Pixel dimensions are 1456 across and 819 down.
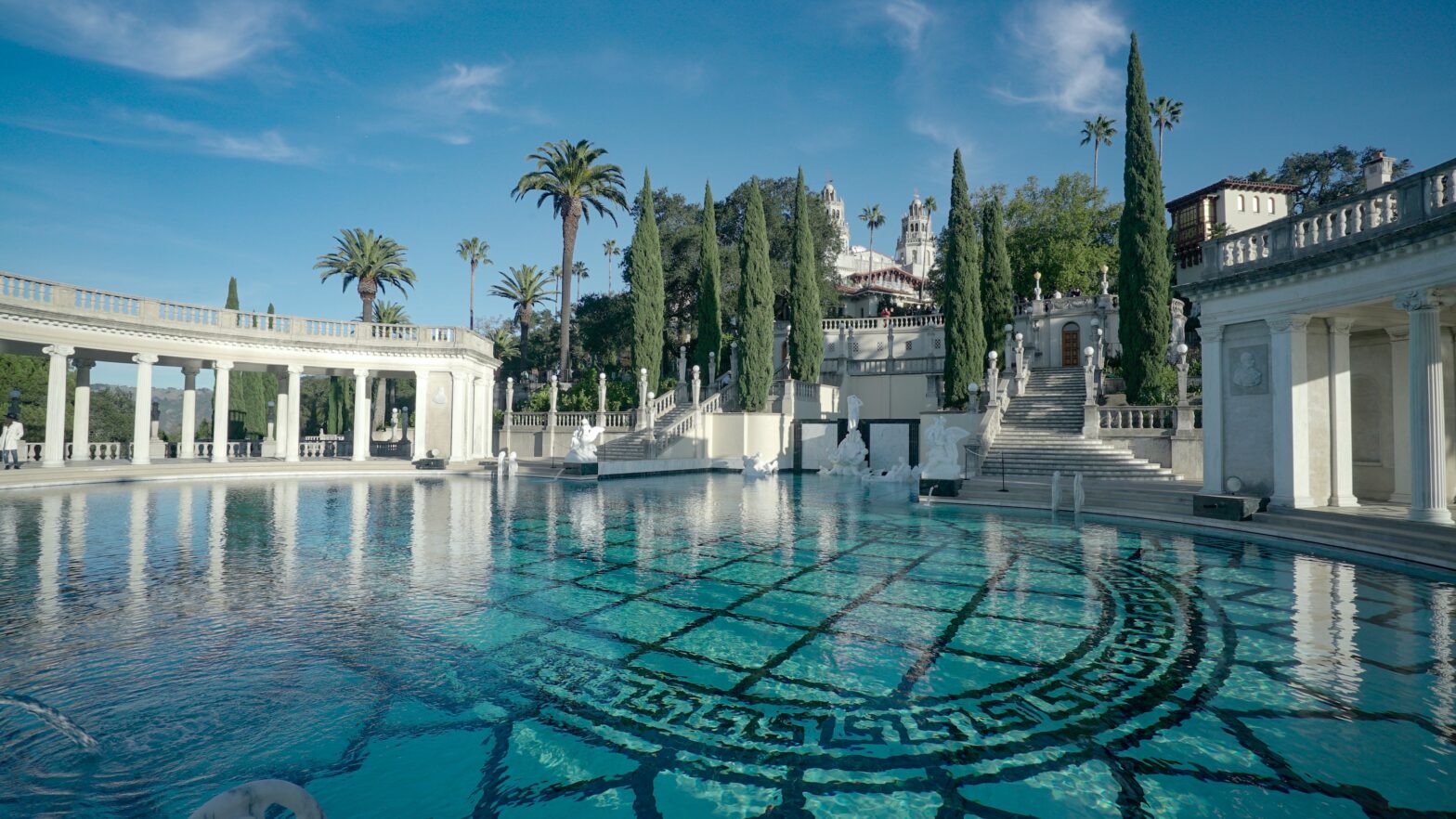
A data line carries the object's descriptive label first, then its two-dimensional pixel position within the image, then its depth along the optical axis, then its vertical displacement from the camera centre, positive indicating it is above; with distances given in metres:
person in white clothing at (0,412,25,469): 23.42 -0.66
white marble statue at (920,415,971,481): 19.52 -0.66
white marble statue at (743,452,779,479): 29.44 -1.66
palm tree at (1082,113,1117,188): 60.44 +26.59
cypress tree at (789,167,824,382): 36.88 +6.56
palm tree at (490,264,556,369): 53.19 +10.97
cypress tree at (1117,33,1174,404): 26.75 +6.74
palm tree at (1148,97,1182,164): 55.00 +25.76
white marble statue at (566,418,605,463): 26.03 -0.67
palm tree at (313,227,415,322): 42.81 +10.35
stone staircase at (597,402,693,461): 31.20 -0.94
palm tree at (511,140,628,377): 41.53 +15.04
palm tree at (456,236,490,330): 67.38 +17.36
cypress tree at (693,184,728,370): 38.47 +7.37
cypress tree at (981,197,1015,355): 35.56 +7.91
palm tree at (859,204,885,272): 111.75 +34.73
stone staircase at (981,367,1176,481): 21.19 -0.50
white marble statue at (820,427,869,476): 30.06 -1.16
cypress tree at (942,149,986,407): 32.78 +5.70
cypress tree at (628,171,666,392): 38.09 +7.36
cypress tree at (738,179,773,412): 34.59 +6.00
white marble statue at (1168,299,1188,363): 26.97 +4.11
